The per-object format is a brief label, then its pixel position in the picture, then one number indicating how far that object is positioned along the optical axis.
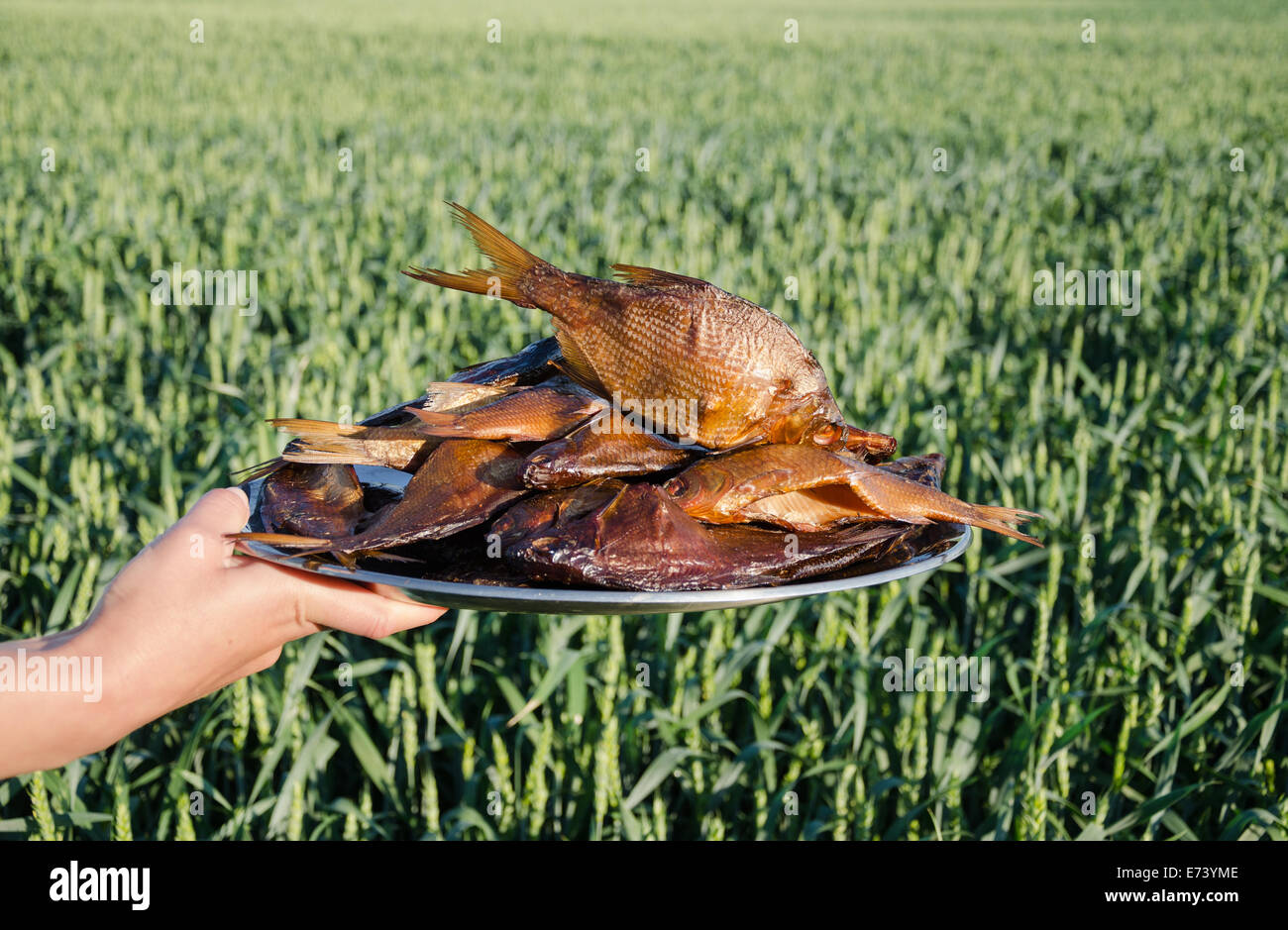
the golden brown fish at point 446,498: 0.79
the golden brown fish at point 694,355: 0.83
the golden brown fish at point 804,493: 0.79
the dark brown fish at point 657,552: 0.76
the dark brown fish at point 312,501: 0.81
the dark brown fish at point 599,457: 0.79
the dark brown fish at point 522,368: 0.88
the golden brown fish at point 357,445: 0.82
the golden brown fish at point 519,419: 0.82
